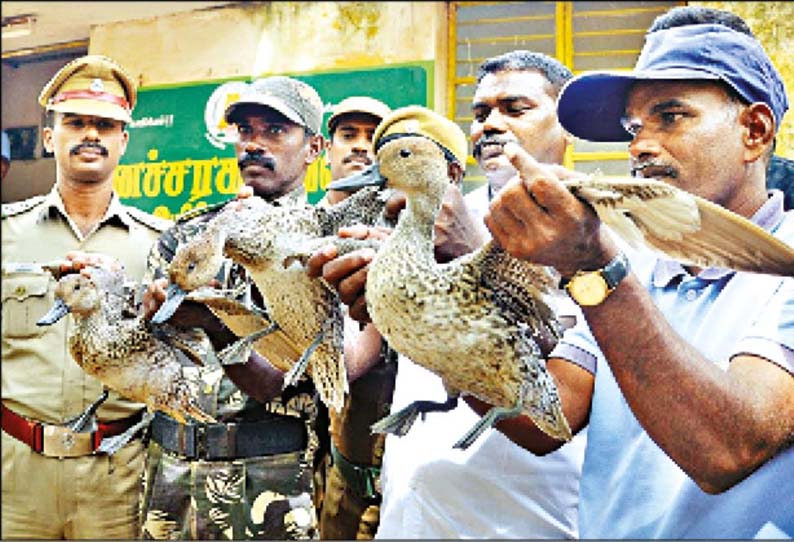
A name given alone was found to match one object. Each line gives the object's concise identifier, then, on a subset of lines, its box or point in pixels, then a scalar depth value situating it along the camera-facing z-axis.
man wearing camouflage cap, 2.32
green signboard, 3.29
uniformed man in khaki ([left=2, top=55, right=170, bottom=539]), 2.16
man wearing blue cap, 1.32
